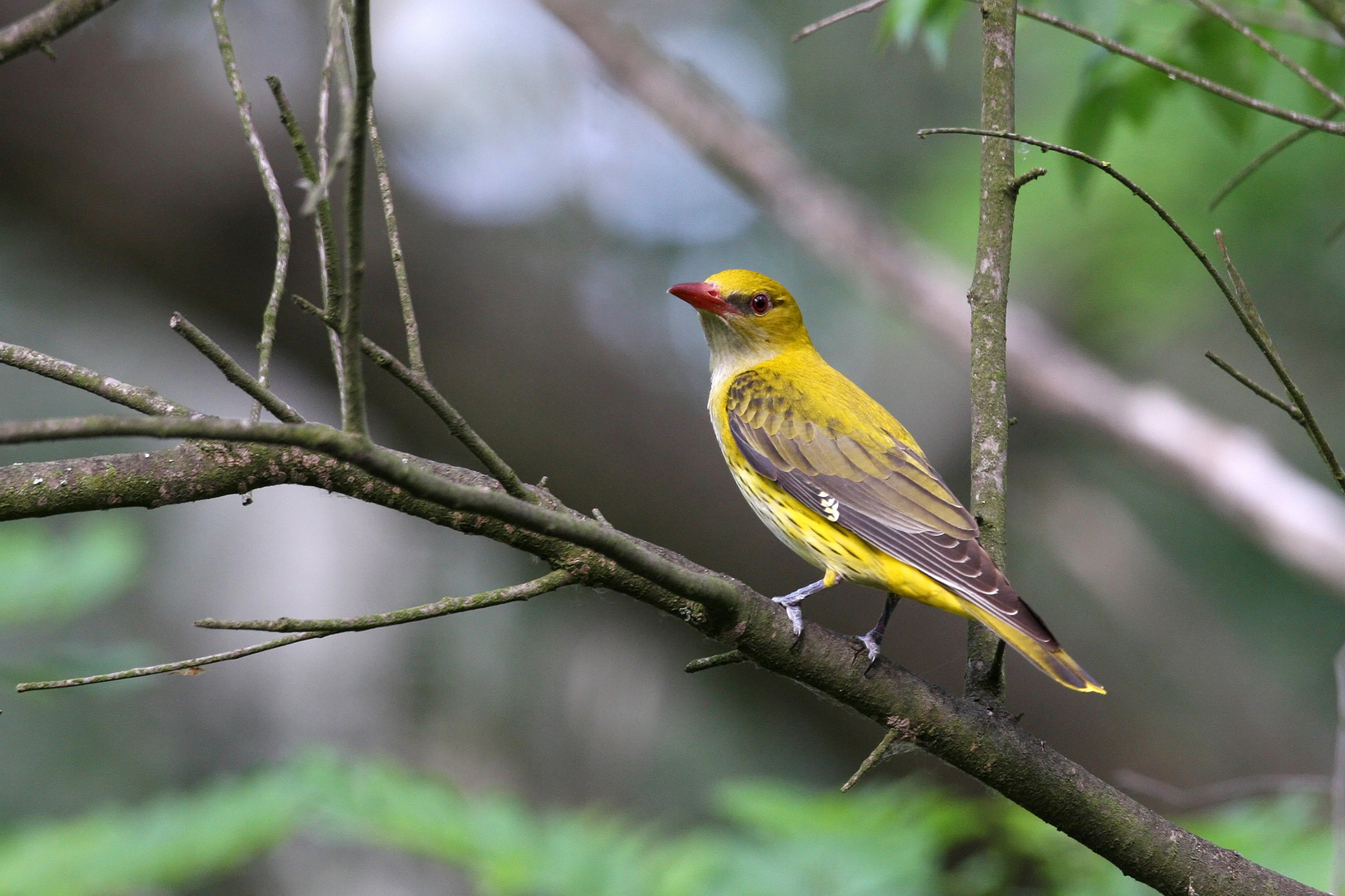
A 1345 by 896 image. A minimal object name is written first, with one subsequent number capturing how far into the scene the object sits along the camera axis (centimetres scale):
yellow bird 498
